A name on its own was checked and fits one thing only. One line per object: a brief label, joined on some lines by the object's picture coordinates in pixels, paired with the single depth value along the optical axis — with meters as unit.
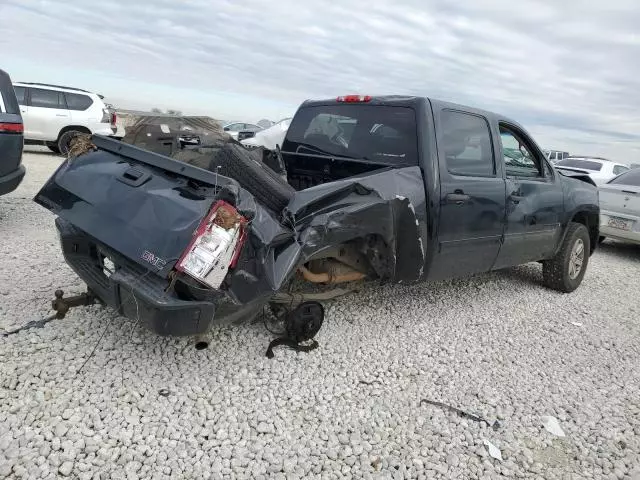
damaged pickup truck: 2.64
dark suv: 5.75
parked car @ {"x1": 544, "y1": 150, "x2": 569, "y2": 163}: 24.08
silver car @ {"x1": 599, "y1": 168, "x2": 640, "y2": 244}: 8.09
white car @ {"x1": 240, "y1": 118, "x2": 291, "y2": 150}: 13.61
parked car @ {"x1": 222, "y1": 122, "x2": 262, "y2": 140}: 25.02
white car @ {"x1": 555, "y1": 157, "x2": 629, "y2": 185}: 13.41
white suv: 13.33
